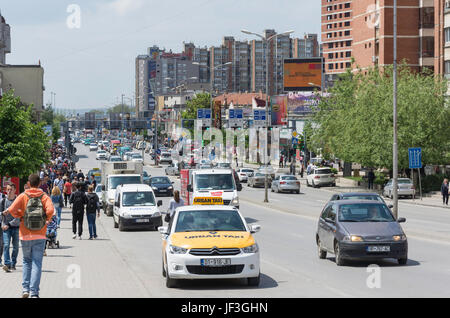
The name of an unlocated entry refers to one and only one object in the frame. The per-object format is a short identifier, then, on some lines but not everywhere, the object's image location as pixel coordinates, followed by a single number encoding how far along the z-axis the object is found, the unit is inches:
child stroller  881.3
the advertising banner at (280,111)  4698.3
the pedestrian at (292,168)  3383.4
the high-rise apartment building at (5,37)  4256.4
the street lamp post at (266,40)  1919.8
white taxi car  574.6
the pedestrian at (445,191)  2032.4
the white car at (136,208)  1234.0
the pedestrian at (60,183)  1536.0
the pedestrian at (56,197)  1085.8
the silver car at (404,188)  2273.6
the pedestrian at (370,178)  2611.0
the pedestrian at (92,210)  1049.5
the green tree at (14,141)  1448.1
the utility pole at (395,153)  1274.6
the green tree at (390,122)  2381.9
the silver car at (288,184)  2544.3
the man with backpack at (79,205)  1047.6
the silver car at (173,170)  3454.7
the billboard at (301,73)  5083.7
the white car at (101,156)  4687.5
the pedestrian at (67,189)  1662.2
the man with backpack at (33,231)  490.0
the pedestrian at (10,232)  653.3
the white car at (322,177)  2861.7
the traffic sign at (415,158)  2048.5
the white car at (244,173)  3042.6
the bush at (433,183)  2450.8
